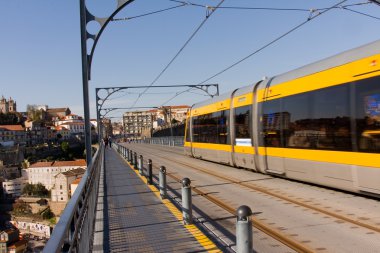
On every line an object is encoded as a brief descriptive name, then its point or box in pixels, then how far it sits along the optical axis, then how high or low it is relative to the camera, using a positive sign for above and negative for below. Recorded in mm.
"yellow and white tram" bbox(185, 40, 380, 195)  8680 +235
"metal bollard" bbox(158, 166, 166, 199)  10617 -1115
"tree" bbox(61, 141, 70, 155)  128762 -1811
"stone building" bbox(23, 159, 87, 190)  101062 -7194
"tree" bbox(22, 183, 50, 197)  95750 -10866
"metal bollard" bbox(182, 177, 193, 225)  7781 -1249
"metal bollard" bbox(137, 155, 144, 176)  16695 -1070
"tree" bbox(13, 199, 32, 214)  82525 -12788
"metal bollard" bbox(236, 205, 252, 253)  4914 -1121
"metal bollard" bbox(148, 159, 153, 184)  13646 -1212
